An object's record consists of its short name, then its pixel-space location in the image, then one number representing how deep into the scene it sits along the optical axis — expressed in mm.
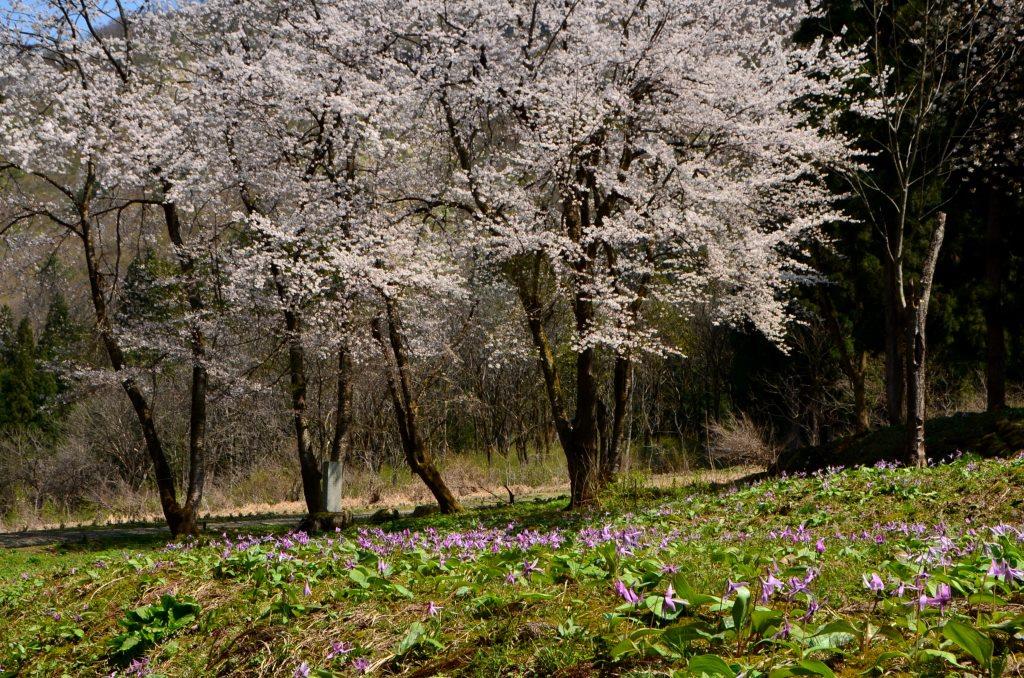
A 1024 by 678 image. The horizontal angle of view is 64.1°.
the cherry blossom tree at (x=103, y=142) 13930
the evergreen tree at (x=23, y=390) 40438
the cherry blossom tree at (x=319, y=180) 13508
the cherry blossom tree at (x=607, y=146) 12562
